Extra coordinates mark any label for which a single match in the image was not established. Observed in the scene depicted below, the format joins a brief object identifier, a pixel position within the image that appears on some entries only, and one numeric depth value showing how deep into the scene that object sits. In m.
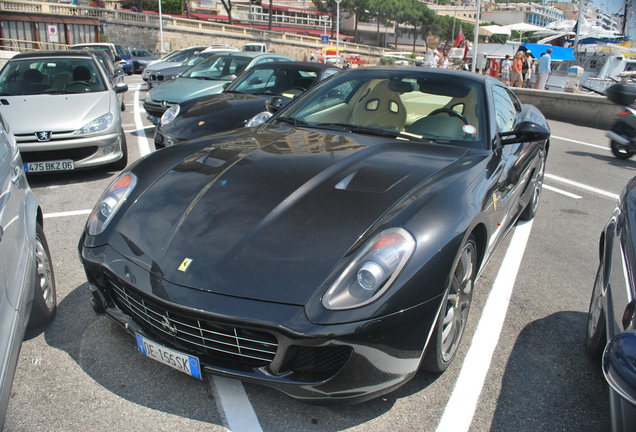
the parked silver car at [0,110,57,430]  2.04
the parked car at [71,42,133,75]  20.80
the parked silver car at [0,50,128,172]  5.78
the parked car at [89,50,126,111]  11.53
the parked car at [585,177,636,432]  1.35
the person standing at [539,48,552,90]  17.16
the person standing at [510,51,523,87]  18.36
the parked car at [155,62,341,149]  6.20
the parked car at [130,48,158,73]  27.65
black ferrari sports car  2.08
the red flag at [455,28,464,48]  25.27
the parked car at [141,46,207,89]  15.98
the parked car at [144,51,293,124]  8.75
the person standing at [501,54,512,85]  21.84
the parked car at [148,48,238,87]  12.79
